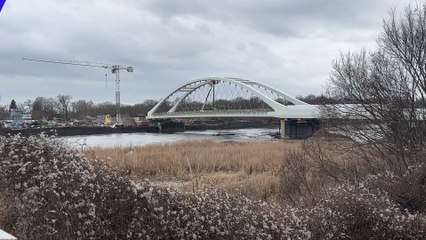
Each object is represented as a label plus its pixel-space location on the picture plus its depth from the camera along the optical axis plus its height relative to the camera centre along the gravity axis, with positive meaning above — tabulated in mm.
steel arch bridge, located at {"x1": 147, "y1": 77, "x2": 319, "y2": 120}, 89062 +1861
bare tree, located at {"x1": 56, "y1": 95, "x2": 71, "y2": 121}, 171875 +4002
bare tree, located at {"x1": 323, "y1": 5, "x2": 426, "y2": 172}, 15125 +373
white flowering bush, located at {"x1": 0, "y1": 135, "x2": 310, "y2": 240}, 4582 -933
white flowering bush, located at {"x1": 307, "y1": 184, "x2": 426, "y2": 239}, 6160 -1409
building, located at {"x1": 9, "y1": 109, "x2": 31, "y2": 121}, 94375 +1
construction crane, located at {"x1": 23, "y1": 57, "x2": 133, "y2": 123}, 176438 +14787
